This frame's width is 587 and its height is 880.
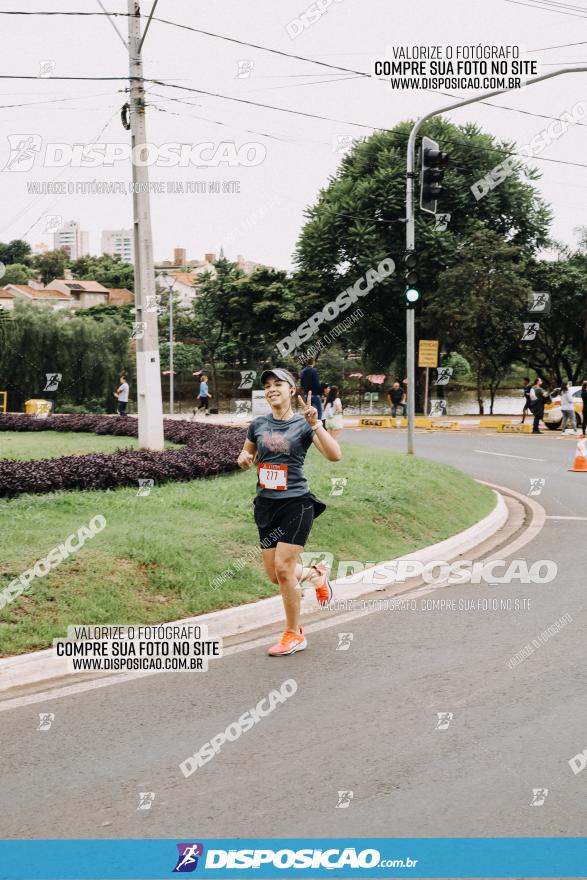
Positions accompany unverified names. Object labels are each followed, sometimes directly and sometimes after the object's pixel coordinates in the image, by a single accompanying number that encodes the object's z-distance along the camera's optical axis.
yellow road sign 32.42
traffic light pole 16.17
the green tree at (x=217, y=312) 47.81
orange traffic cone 18.95
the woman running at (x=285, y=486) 6.54
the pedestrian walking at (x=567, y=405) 28.94
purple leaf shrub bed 10.81
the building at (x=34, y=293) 92.29
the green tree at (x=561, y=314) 45.25
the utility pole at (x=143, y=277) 14.85
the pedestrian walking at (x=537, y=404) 29.66
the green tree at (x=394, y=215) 42.06
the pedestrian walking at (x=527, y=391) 30.86
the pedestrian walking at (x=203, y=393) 36.69
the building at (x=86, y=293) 95.56
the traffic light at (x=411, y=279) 16.02
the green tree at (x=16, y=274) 106.12
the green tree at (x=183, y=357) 57.09
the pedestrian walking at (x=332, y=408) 22.17
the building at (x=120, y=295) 99.55
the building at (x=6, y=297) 84.08
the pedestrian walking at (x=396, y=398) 37.97
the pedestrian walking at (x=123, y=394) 30.33
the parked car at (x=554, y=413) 30.86
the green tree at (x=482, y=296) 40.22
